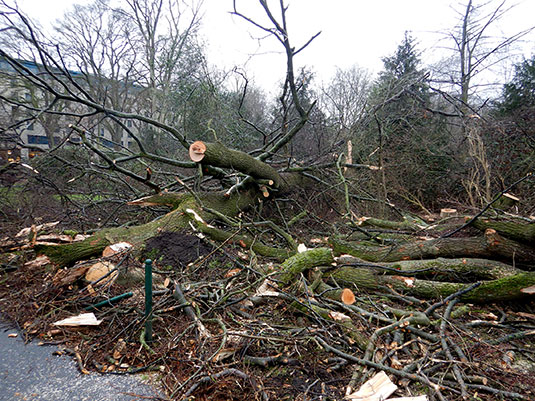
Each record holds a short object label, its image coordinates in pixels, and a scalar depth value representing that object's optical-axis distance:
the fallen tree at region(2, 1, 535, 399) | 2.22
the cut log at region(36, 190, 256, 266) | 3.36
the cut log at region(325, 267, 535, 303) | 3.09
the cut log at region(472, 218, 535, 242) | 3.37
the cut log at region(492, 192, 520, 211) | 5.02
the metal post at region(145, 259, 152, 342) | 2.33
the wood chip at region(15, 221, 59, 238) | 3.86
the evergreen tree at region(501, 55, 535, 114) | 9.27
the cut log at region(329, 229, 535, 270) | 3.47
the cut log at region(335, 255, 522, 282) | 3.42
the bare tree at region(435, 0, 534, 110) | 8.47
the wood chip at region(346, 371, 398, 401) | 1.87
